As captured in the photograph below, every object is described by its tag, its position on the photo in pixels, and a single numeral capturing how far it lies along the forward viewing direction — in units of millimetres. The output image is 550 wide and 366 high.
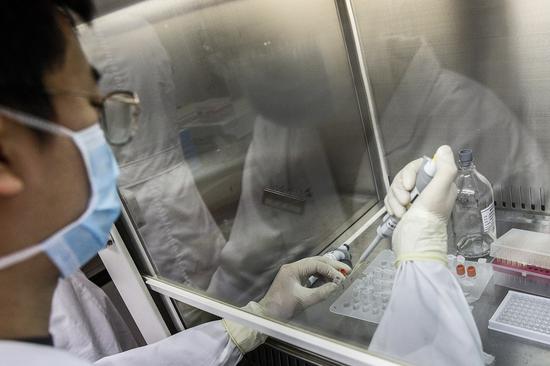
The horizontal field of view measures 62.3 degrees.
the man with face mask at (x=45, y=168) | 552
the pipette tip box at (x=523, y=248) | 1079
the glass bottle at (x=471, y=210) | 1246
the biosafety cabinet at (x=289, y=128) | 1214
